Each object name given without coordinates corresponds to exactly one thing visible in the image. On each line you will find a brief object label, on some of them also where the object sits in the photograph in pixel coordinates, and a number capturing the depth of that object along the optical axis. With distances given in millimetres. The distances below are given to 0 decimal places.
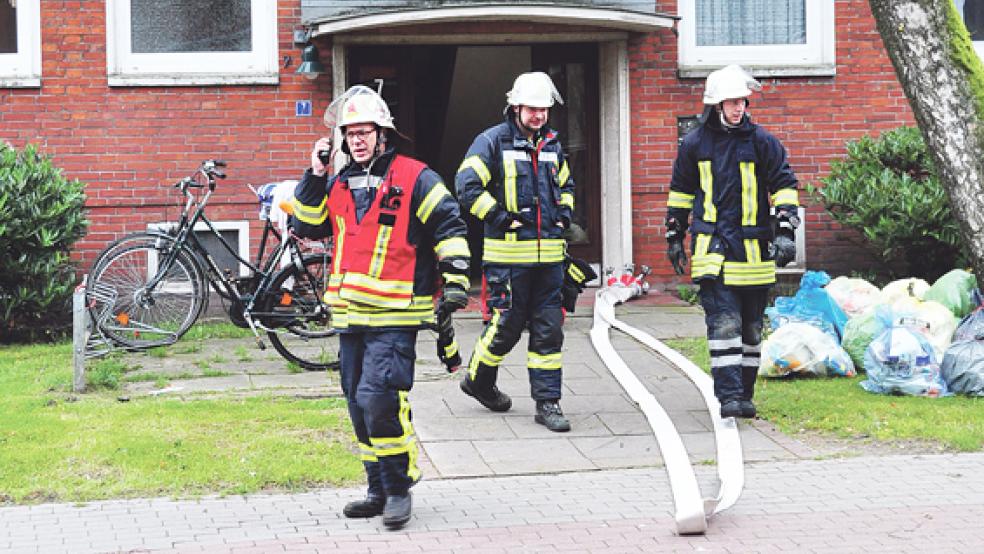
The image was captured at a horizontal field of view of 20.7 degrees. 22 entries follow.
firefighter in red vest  11786
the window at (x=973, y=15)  26507
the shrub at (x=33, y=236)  21139
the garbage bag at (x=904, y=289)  20120
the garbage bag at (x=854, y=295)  20181
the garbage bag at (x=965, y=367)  16470
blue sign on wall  24561
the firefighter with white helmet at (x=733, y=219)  15269
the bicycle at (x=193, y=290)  18949
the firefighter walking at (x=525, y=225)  15101
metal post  17048
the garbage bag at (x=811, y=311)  18843
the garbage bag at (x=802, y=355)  17885
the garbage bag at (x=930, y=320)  17608
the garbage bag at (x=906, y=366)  16653
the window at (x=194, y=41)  24272
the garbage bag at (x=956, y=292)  19512
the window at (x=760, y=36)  25595
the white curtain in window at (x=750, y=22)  25717
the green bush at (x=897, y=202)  22949
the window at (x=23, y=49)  23952
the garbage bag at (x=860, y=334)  18341
